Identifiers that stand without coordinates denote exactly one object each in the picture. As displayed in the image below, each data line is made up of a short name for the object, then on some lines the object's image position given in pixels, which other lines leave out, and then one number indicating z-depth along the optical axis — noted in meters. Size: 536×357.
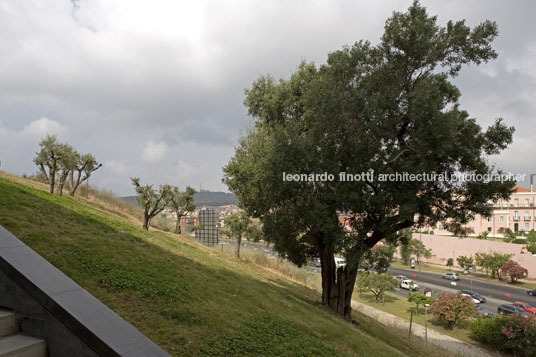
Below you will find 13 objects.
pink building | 76.06
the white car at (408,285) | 43.60
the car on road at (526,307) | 33.39
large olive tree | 11.63
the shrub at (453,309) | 30.67
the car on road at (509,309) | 33.42
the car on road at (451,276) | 52.72
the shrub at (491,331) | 25.33
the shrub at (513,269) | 49.84
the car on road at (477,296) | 40.47
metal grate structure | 48.56
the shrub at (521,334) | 23.11
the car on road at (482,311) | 33.28
